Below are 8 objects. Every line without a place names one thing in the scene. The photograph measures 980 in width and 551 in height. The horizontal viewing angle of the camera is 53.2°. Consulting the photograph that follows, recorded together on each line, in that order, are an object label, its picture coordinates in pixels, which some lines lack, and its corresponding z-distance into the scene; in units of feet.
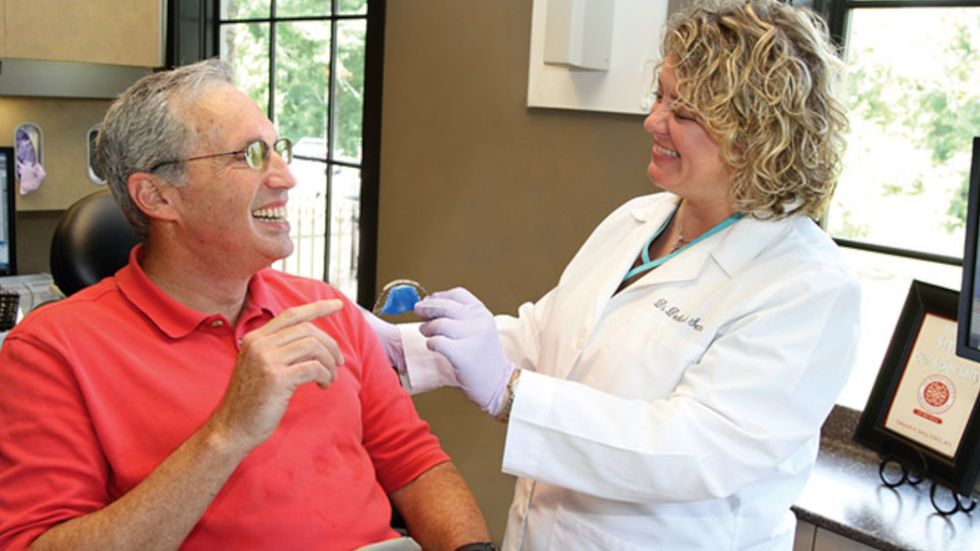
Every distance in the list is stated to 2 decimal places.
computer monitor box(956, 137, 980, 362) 5.31
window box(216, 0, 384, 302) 10.16
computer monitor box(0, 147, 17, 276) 10.39
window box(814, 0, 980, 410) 6.63
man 4.07
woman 4.32
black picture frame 6.08
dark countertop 5.50
